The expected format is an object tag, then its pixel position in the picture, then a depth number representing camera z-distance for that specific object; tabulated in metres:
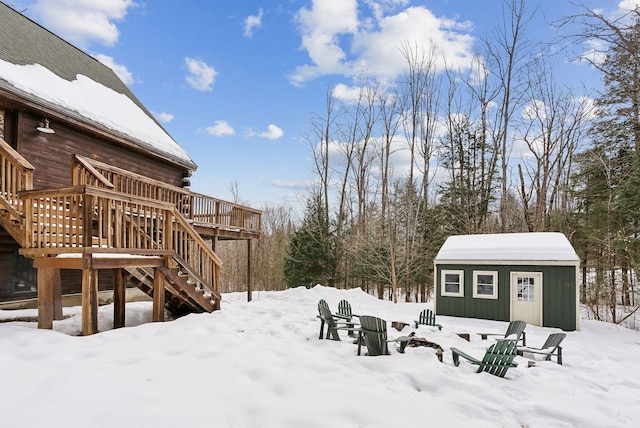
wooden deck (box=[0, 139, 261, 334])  5.29
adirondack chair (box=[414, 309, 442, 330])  9.06
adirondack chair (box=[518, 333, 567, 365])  6.19
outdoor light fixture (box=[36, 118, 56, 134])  7.91
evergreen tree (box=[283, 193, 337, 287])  21.05
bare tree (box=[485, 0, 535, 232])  17.56
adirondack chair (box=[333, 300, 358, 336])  7.91
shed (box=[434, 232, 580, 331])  10.22
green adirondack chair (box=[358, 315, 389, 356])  5.59
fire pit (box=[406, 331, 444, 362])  6.27
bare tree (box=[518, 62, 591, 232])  17.19
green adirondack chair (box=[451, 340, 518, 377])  5.12
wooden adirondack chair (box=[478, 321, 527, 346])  7.29
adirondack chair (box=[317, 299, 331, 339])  6.77
